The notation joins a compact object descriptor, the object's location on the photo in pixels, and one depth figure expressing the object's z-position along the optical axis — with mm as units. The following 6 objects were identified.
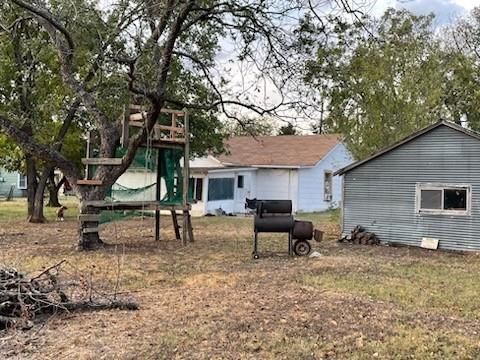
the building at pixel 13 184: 40688
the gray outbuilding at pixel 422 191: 13531
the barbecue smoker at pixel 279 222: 11438
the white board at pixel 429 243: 13875
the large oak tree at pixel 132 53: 11461
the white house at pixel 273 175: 25453
